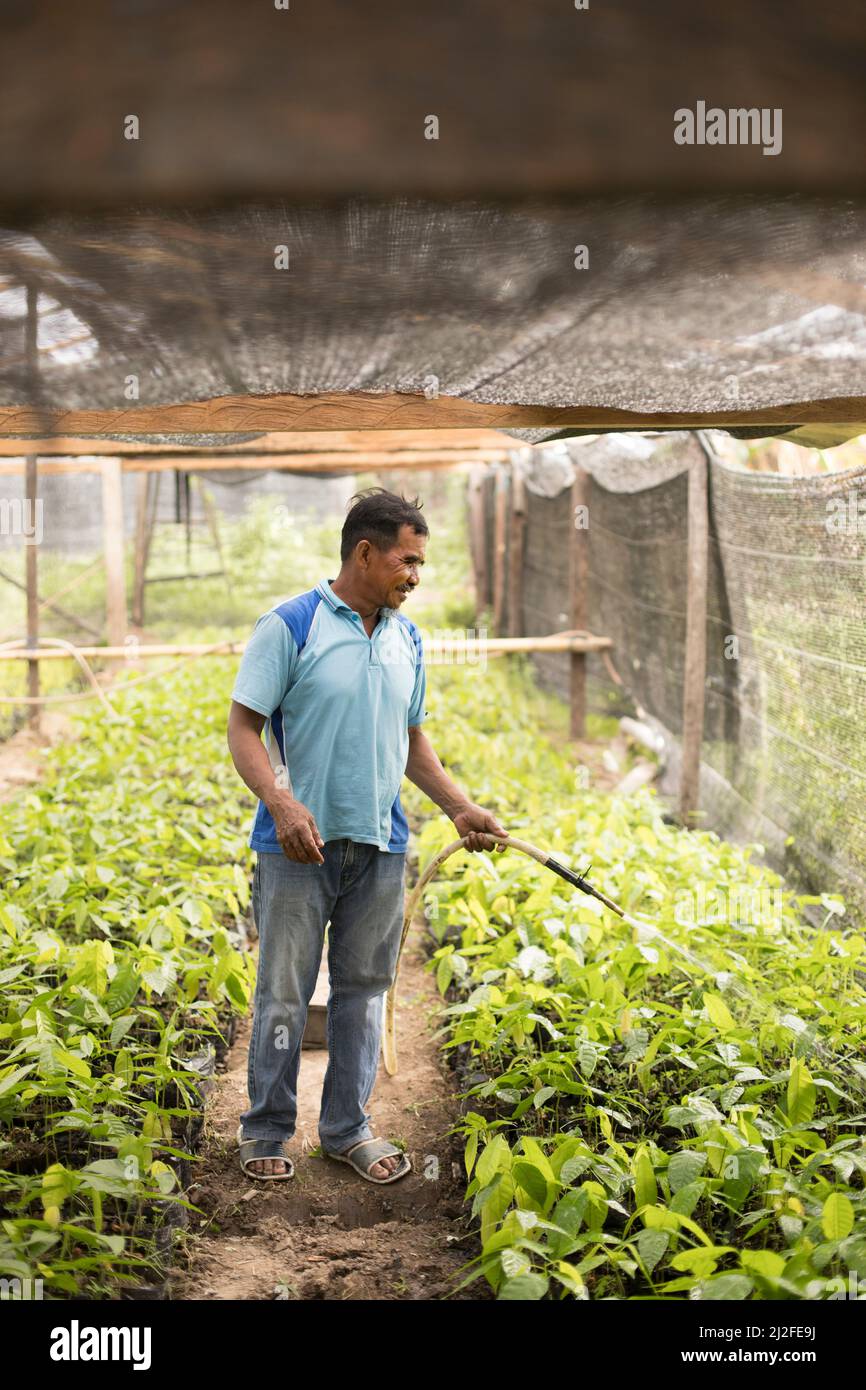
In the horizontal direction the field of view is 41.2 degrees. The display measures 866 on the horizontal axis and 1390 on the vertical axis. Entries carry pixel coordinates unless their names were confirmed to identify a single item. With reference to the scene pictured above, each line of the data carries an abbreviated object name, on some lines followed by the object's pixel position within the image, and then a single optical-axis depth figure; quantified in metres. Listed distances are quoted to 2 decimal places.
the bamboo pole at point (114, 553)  9.27
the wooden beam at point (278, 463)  8.76
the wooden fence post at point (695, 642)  5.95
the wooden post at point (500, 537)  11.74
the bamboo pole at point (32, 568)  7.02
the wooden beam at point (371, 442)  6.58
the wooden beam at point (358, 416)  2.89
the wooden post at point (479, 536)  13.88
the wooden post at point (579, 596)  8.35
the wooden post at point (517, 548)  10.92
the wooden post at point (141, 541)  13.24
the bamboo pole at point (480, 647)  8.02
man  2.92
